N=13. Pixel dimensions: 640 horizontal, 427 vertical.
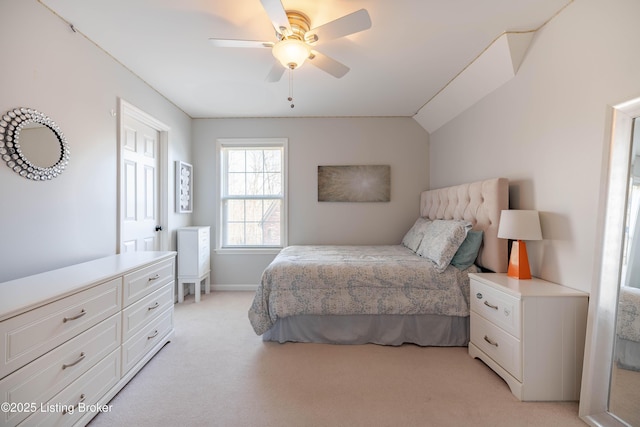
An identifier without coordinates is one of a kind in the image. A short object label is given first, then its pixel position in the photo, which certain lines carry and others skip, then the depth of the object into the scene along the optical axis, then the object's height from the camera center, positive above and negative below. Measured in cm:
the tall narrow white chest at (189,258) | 337 -77
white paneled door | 257 +10
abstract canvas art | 381 +29
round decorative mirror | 149 +30
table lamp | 186 -17
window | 395 +6
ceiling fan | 152 +107
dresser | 108 -74
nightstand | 160 -81
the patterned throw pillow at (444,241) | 230 -32
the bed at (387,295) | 225 -79
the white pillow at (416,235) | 304 -36
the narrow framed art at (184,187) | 343 +14
